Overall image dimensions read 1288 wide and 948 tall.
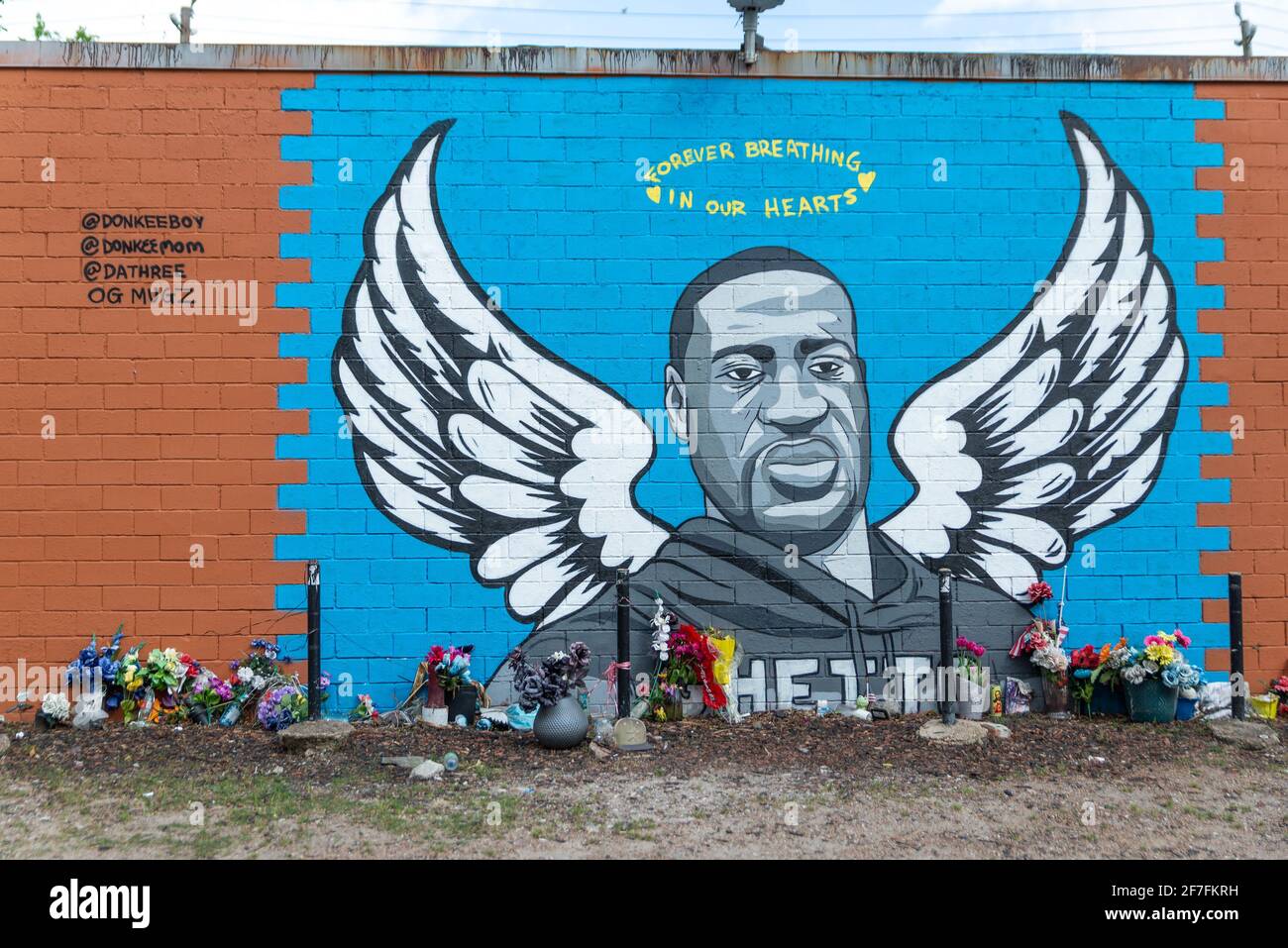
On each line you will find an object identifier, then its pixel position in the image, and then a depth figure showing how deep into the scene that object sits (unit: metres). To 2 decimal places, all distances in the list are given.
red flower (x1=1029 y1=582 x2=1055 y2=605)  6.73
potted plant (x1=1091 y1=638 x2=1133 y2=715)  6.57
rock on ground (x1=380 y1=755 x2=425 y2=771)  5.71
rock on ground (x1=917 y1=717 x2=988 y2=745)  6.13
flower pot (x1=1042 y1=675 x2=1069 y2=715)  6.65
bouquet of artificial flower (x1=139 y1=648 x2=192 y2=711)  6.37
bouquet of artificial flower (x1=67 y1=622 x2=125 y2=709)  6.36
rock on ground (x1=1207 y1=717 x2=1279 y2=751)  6.16
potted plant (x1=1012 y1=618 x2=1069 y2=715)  6.59
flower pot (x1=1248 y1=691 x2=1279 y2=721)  6.66
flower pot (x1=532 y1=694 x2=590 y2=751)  5.98
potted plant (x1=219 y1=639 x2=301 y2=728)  6.41
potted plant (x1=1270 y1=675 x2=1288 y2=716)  6.70
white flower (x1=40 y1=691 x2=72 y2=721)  6.30
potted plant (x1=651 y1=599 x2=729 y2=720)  6.51
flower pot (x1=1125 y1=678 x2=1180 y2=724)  6.48
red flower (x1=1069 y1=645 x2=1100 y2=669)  6.62
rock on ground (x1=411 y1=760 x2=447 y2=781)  5.56
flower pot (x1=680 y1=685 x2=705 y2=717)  6.60
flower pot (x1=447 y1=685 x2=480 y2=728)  6.43
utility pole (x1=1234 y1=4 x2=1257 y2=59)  7.17
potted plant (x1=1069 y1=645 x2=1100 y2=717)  6.61
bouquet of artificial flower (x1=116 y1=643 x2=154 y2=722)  6.34
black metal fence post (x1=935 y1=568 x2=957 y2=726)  6.27
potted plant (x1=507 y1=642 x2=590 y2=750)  5.99
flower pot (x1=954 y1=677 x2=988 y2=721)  6.59
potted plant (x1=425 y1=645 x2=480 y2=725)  6.39
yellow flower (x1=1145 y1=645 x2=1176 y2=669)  6.43
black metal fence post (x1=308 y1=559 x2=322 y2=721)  6.12
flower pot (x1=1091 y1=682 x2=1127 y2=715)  6.68
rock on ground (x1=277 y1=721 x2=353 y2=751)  5.90
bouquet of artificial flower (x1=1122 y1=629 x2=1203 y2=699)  6.43
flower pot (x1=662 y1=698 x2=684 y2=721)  6.55
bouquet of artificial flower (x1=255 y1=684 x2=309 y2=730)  6.31
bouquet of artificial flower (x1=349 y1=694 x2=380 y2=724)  6.48
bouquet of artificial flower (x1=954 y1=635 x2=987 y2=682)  6.63
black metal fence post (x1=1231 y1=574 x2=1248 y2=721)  6.48
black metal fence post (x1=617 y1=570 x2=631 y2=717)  6.34
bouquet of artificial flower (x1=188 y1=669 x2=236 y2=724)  6.40
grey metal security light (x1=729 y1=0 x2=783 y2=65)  6.81
